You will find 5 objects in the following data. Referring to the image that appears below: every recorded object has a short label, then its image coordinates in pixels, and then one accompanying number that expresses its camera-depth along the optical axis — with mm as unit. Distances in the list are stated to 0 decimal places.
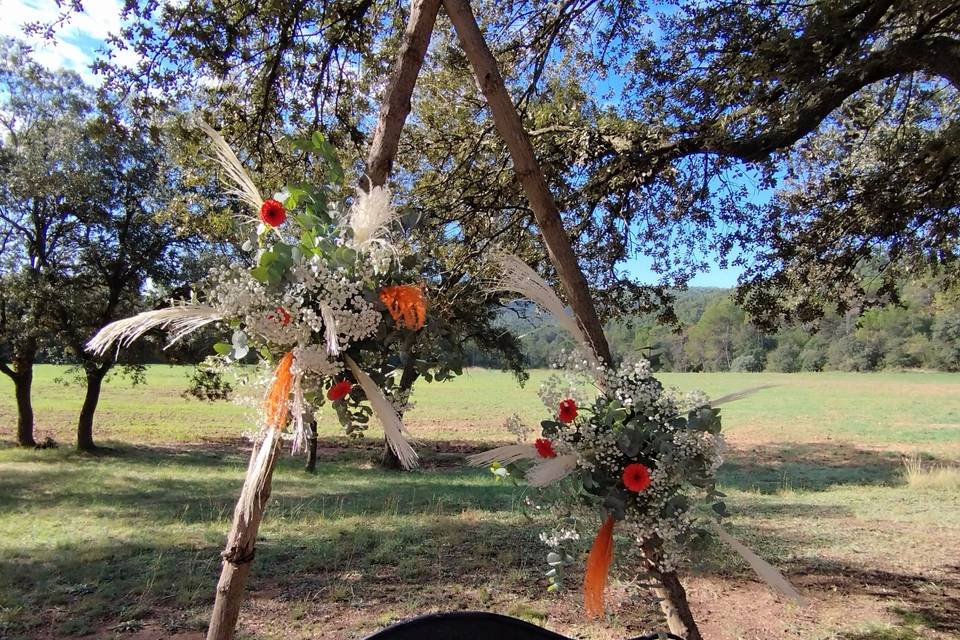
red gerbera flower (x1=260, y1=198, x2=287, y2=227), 2186
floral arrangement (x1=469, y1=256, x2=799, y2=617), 2076
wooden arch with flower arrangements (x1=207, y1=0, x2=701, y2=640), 2258
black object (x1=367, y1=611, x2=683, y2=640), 1419
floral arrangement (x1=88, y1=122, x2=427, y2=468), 2074
